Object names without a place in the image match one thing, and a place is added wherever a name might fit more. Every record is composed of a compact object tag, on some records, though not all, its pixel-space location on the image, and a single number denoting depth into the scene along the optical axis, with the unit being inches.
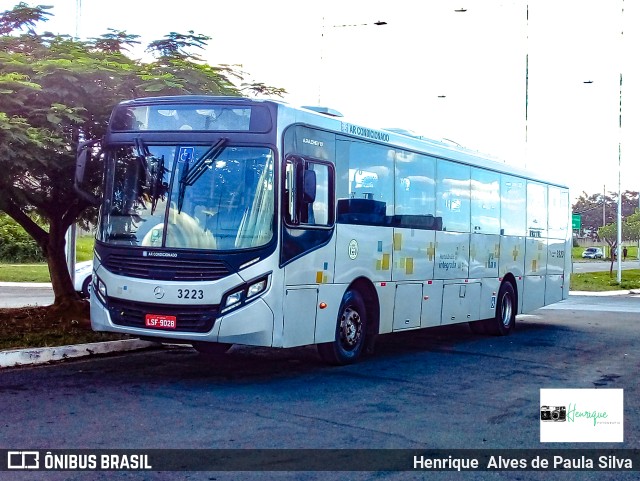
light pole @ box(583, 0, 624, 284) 1583.4
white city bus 406.3
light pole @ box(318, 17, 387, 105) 1049.3
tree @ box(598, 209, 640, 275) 2314.2
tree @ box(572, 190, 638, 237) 5364.2
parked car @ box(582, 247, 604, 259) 4019.9
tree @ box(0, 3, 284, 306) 480.7
